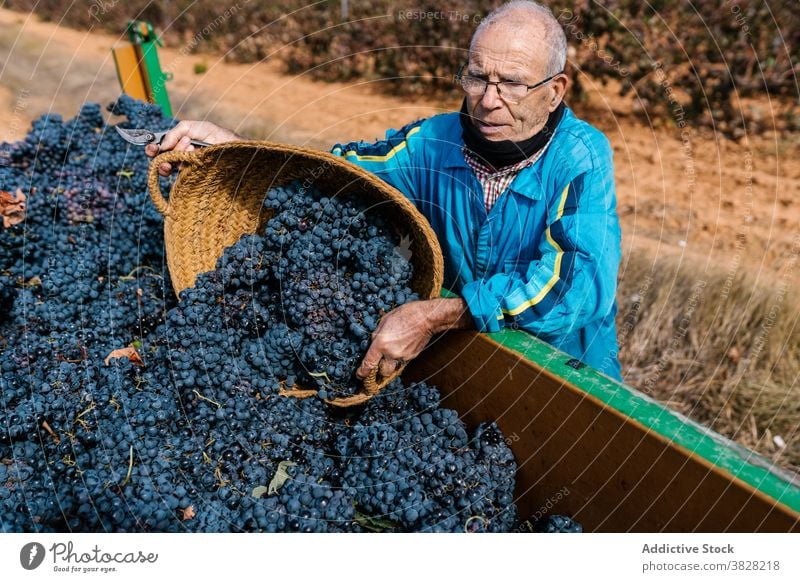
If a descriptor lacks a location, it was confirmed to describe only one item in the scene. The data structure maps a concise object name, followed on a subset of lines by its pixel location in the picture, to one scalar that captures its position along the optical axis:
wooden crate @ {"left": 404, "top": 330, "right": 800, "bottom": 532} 1.80
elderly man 2.44
